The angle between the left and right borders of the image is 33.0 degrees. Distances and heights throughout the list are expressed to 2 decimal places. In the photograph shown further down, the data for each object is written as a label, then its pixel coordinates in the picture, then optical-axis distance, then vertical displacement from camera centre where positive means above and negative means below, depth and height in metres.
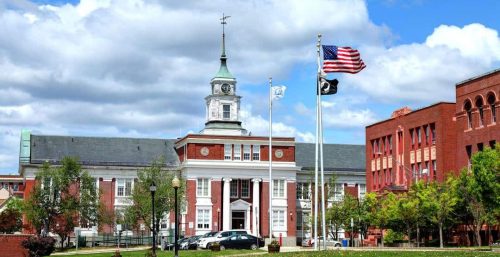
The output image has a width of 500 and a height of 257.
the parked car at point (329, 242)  75.95 -0.34
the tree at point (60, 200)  82.81 +3.86
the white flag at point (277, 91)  62.73 +10.92
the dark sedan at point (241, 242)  67.81 -0.23
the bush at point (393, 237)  75.25 +0.17
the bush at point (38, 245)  60.66 -0.41
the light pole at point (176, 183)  49.04 +3.26
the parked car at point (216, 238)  69.68 +0.10
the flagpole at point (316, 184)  49.34 +3.29
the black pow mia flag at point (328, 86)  48.53 +8.74
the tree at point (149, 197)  83.06 +4.21
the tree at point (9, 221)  85.00 +1.86
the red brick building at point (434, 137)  69.50 +9.45
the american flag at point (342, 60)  46.34 +9.78
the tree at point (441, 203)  62.78 +2.66
